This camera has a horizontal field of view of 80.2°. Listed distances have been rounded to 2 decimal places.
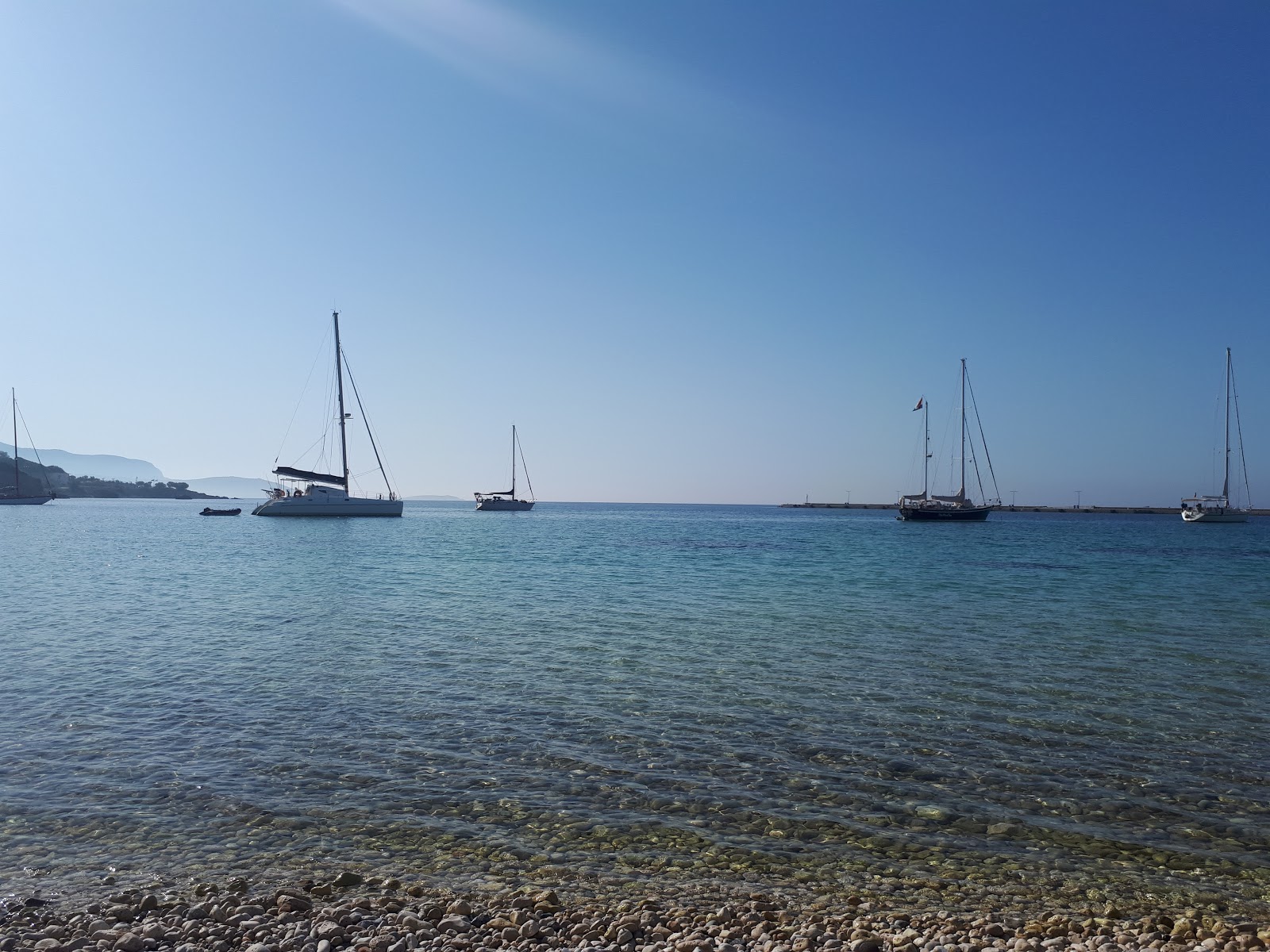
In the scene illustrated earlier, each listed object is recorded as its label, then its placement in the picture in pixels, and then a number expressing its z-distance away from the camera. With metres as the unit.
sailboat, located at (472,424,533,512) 147.62
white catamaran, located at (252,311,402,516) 83.75
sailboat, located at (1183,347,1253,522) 97.44
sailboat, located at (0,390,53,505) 131.88
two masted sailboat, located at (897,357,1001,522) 95.38
